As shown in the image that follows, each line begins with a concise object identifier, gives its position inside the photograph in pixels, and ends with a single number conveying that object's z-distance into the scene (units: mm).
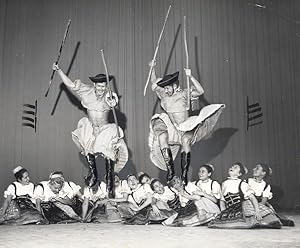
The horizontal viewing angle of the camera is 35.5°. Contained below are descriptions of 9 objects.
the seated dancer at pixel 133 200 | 4509
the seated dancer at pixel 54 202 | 4516
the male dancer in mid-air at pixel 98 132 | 5027
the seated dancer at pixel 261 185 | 3961
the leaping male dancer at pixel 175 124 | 4797
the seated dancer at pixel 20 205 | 4387
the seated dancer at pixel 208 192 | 4039
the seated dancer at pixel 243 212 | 3658
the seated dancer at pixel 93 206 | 4578
